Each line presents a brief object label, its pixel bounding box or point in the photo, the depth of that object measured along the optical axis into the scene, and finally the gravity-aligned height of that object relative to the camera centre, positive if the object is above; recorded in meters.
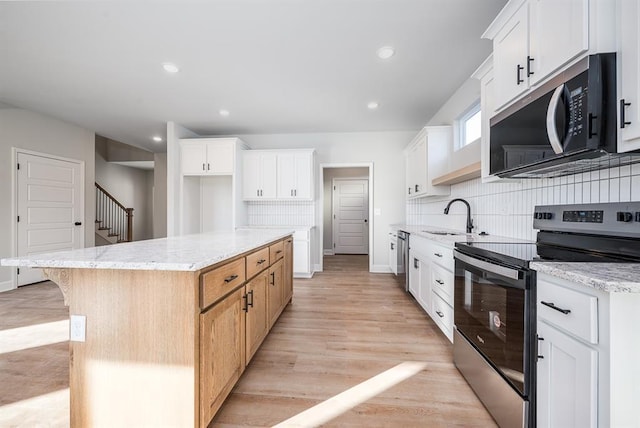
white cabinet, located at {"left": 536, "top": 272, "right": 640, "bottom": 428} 0.86 -0.48
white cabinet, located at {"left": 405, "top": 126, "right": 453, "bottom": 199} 3.66 +0.78
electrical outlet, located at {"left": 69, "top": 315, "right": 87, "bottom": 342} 1.30 -0.53
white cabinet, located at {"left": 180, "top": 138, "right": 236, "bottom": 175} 4.62 +0.94
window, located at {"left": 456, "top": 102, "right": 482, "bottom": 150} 3.16 +1.05
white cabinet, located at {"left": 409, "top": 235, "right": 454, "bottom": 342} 2.25 -0.62
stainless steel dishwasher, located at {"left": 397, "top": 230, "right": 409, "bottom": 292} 3.57 -0.57
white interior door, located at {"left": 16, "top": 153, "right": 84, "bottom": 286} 4.20 +0.09
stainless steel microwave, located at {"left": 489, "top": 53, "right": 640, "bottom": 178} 1.16 +0.43
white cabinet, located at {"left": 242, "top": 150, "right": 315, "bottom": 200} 4.84 +0.68
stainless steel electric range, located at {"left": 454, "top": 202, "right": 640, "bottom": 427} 1.22 -0.39
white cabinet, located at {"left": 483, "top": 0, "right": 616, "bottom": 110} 1.18 +0.88
